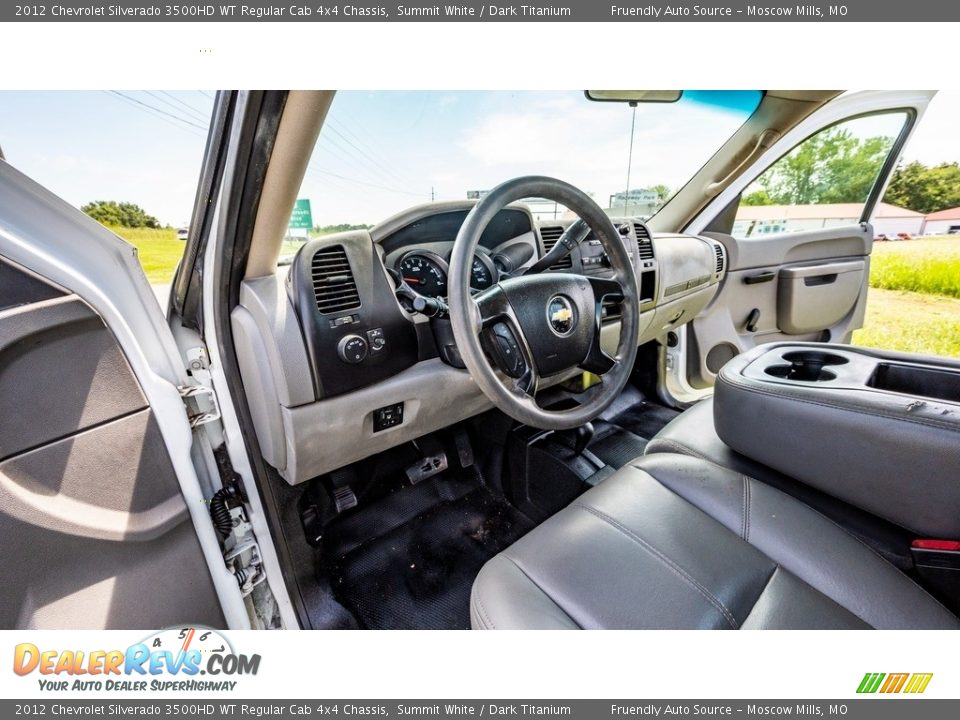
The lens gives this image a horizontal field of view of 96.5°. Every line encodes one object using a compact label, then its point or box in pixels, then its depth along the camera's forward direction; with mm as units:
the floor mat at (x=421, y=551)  1405
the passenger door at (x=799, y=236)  2119
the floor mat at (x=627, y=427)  1894
